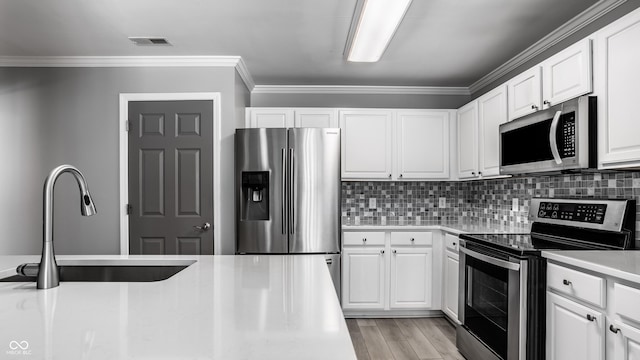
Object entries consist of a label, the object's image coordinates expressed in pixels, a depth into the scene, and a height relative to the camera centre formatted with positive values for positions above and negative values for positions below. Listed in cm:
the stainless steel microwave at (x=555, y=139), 214 +24
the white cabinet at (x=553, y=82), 220 +60
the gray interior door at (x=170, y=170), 355 +7
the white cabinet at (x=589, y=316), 164 -61
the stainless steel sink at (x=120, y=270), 193 -43
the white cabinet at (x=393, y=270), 396 -88
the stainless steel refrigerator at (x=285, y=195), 350 -14
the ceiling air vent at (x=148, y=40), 309 +106
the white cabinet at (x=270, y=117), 405 +61
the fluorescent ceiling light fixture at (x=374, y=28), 228 +96
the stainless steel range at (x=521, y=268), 219 -53
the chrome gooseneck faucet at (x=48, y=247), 137 -23
